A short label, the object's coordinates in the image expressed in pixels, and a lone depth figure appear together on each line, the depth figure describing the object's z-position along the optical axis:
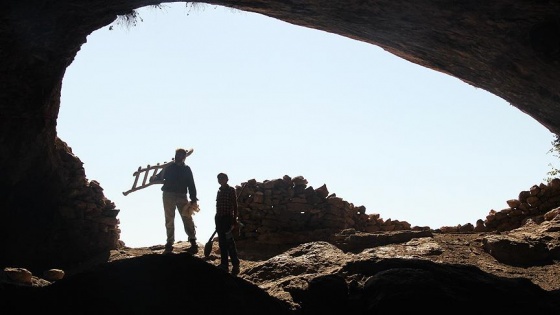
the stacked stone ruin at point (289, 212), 11.98
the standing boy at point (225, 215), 8.54
